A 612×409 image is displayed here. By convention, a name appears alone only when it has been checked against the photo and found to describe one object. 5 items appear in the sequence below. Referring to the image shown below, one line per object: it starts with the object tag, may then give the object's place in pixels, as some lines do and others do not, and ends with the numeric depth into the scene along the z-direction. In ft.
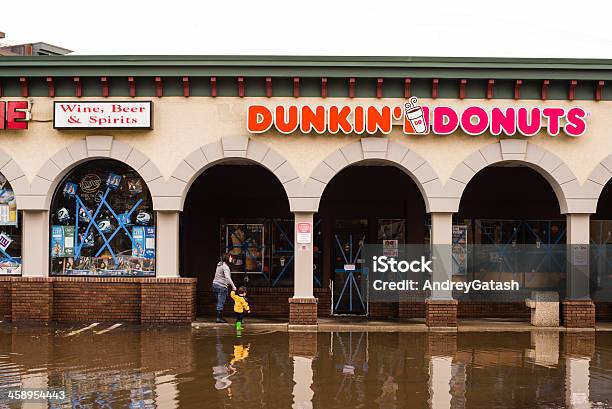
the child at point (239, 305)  57.98
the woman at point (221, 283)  61.67
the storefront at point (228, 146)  59.98
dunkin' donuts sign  59.88
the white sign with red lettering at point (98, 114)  60.44
